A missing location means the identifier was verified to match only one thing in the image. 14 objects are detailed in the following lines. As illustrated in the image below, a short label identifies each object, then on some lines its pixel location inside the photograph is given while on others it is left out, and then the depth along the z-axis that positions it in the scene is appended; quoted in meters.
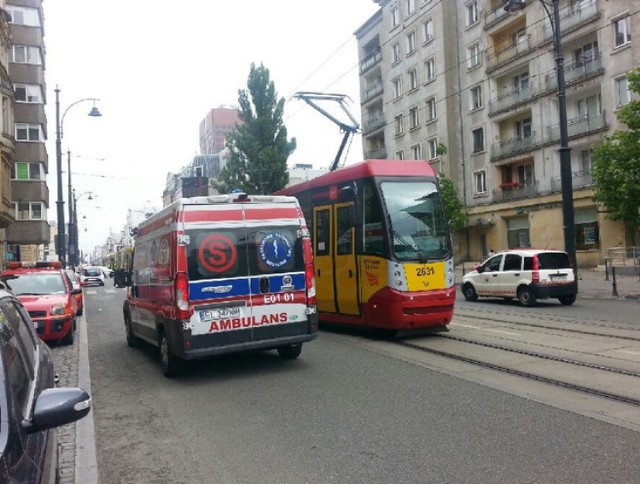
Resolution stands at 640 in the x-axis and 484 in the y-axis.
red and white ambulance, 8.13
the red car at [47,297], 11.85
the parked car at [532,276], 17.33
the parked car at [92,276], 45.56
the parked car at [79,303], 17.66
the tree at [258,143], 48.53
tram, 10.83
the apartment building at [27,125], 35.19
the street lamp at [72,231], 40.59
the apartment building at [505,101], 30.91
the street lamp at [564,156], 19.36
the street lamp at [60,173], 27.11
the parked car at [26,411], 2.45
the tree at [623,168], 19.14
